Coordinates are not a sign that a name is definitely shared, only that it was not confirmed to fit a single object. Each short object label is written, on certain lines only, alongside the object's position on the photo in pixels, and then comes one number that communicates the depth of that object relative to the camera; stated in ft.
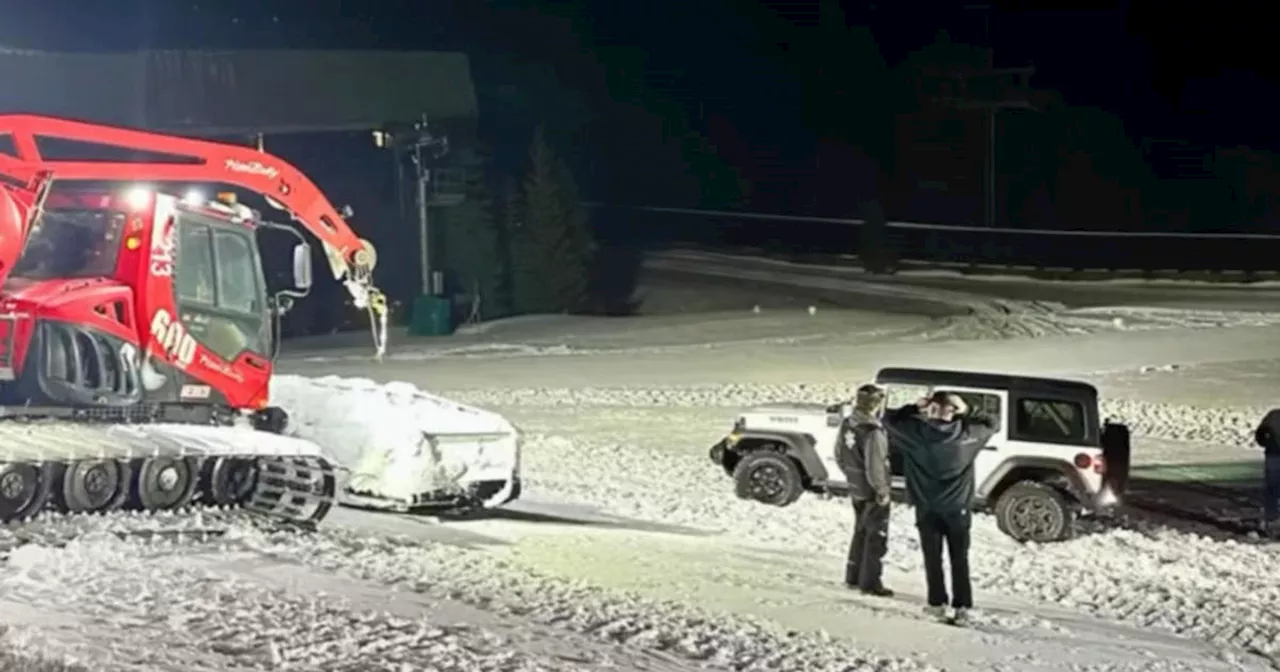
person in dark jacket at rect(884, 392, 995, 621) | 42.04
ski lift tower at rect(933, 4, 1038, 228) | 191.83
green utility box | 135.95
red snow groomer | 46.52
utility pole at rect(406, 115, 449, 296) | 135.13
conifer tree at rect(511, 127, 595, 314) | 152.97
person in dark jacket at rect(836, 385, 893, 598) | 44.86
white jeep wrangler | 56.49
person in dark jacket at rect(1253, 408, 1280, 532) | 59.98
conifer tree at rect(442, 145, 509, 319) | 151.33
